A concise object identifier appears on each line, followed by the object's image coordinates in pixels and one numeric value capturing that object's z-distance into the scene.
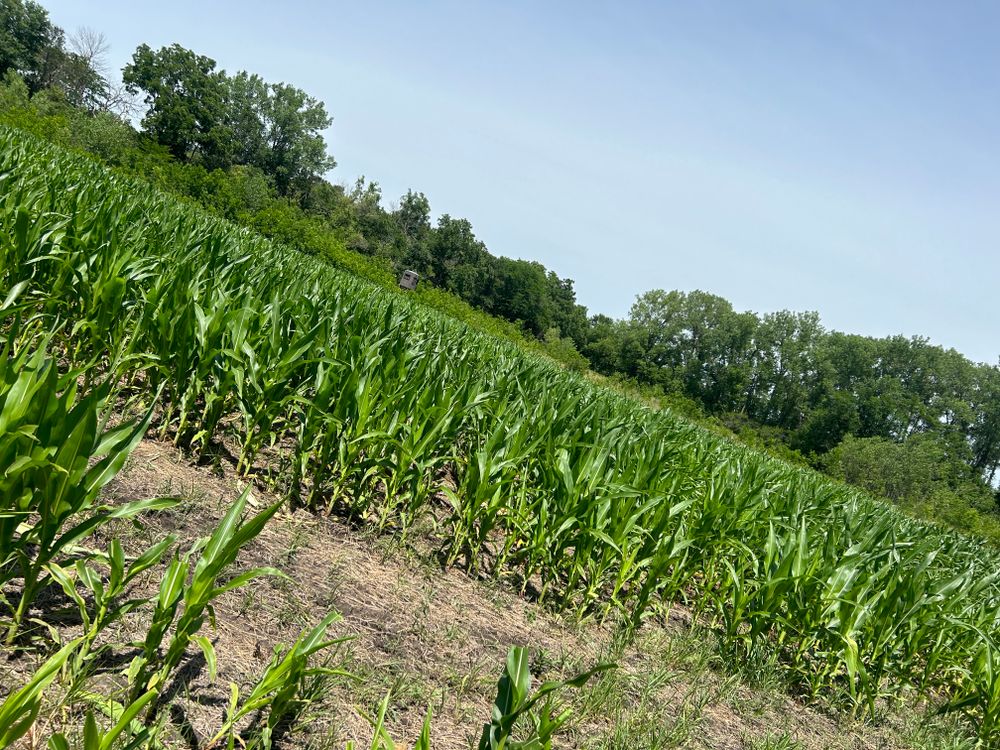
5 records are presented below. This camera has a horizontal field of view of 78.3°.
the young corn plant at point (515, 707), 1.35
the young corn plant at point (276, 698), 1.50
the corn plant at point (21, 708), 1.13
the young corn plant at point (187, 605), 1.50
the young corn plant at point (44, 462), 1.55
